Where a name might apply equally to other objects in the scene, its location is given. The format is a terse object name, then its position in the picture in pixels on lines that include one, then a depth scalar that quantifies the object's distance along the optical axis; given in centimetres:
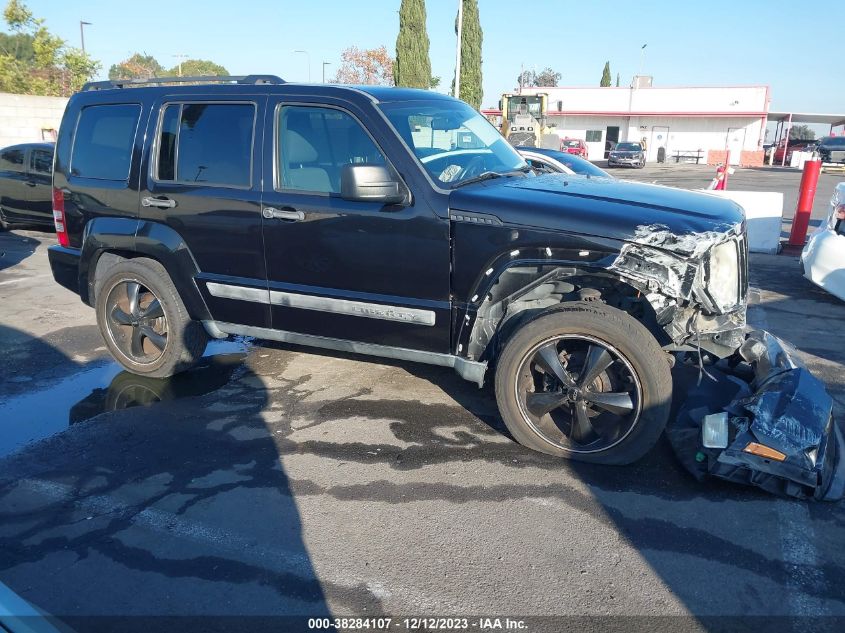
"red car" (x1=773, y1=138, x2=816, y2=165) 4530
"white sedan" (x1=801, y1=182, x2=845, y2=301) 680
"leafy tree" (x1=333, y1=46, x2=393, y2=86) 4591
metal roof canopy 4906
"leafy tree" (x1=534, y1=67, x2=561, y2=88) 9570
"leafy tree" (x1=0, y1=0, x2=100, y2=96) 3030
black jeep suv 353
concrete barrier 994
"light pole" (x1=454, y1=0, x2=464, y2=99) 2316
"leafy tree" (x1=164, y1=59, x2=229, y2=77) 8556
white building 4606
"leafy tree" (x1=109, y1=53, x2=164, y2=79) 6266
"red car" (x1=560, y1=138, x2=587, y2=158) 3656
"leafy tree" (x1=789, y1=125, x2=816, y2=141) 7207
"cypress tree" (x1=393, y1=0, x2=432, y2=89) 3566
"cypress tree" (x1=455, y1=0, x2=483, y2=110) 4241
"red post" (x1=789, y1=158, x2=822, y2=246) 1005
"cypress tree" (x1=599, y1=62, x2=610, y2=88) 8012
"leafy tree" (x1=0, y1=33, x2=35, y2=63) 6029
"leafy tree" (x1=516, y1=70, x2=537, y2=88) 8954
